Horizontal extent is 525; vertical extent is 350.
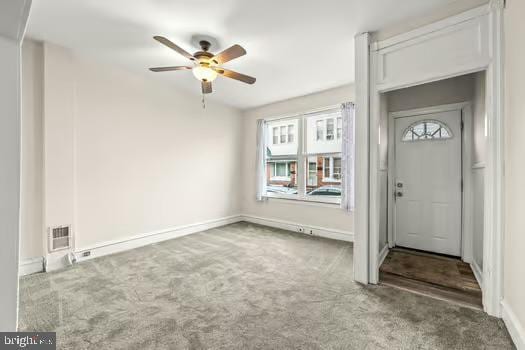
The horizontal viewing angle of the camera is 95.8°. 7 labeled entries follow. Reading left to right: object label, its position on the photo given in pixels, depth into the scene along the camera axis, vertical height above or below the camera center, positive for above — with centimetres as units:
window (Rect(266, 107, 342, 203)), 441 +35
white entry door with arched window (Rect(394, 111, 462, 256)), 336 -10
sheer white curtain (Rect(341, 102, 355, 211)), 391 +30
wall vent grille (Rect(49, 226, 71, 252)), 283 -77
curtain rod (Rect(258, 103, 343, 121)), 425 +121
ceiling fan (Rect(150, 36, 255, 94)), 239 +121
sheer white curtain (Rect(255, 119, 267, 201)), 516 +24
